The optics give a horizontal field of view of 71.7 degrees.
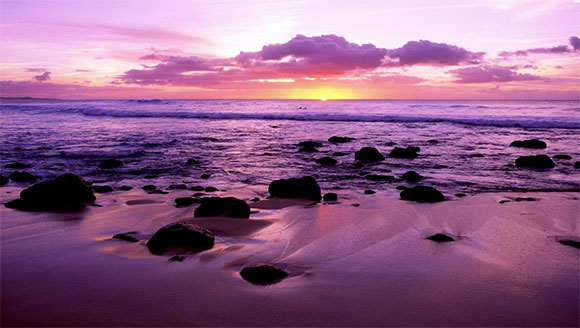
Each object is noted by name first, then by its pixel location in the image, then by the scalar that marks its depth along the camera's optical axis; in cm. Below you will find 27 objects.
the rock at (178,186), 801
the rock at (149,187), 782
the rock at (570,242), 456
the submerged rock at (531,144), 1542
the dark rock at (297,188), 698
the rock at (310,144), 1552
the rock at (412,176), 888
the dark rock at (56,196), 627
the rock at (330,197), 696
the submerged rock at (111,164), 1057
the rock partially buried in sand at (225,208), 561
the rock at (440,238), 473
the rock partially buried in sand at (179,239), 441
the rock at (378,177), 900
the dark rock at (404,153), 1271
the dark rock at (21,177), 870
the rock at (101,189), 764
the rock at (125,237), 468
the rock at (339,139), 1790
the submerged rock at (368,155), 1215
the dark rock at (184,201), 649
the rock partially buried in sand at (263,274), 359
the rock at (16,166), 1031
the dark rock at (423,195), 675
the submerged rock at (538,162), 1059
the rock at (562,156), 1225
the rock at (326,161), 1149
